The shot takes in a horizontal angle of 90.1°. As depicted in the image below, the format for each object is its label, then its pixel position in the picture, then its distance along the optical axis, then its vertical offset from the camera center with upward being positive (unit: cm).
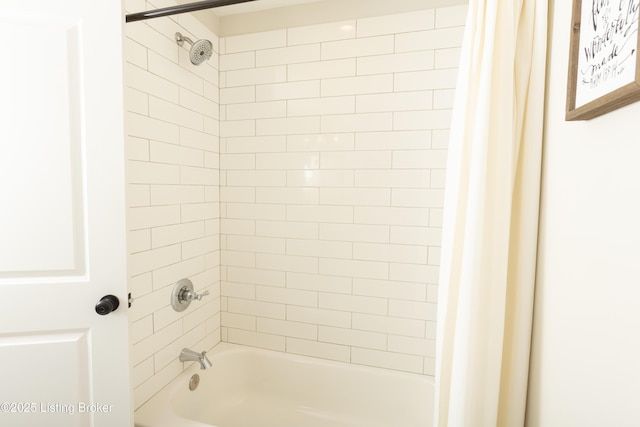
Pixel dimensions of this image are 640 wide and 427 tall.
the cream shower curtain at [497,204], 90 -2
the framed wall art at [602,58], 47 +24
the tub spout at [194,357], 167 -88
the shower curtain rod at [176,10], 114 +65
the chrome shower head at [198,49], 161 +72
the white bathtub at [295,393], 176 -117
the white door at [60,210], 103 -8
